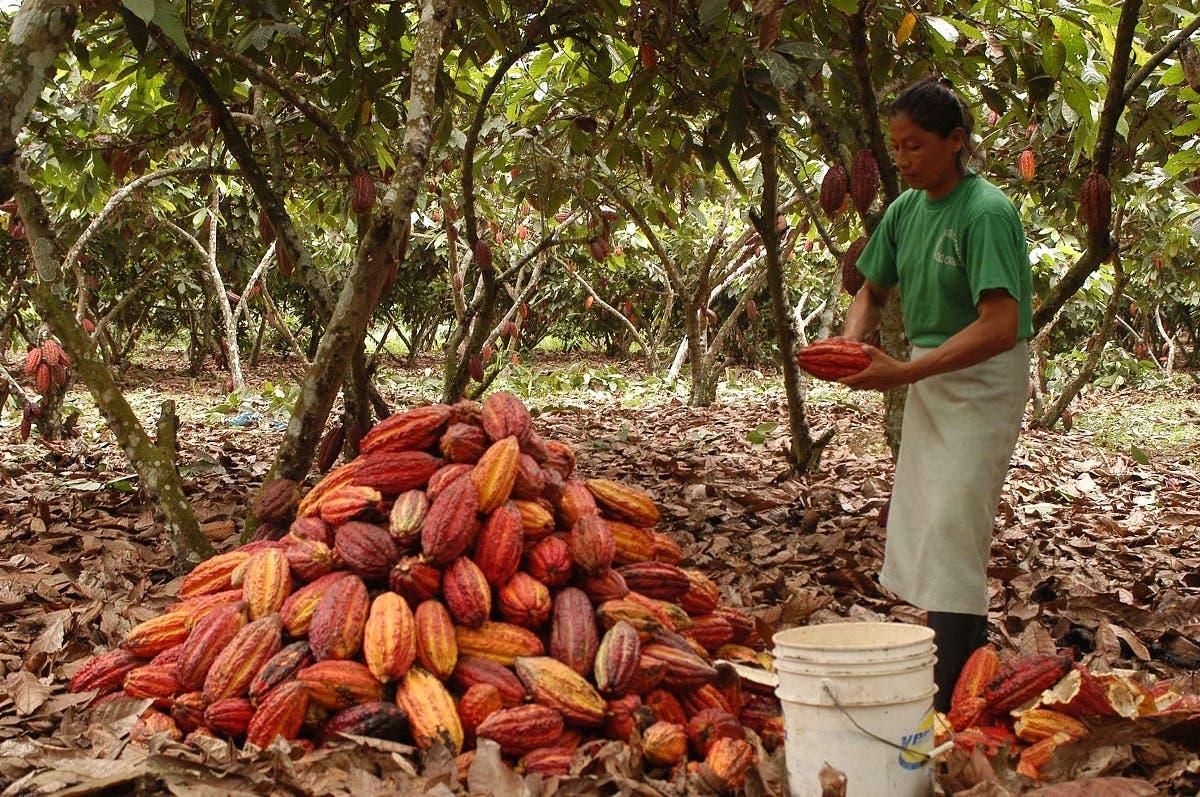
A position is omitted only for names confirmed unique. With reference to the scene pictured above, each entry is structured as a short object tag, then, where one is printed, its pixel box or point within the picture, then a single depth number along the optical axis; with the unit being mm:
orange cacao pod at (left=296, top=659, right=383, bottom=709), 1719
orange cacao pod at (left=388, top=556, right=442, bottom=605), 1858
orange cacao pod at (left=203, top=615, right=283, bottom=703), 1760
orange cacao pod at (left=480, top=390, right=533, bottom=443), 2145
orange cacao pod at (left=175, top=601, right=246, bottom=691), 1811
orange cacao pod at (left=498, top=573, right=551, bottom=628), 1856
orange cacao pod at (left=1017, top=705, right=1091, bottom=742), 1677
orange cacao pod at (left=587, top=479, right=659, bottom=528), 2182
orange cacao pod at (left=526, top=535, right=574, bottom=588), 1939
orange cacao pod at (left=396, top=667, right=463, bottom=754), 1647
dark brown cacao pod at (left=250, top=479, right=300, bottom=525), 2412
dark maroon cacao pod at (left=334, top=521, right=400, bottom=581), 1913
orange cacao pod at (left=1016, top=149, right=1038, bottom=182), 4148
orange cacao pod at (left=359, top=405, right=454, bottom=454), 2170
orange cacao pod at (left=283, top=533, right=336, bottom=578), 1951
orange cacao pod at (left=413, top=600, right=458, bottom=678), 1766
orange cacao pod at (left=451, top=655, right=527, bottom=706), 1736
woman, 1822
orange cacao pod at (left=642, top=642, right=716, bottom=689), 1812
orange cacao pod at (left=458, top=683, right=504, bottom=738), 1701
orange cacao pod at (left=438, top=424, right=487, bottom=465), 2123
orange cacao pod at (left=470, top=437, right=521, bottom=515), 1985
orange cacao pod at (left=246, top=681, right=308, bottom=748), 1683
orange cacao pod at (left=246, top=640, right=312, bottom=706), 1740
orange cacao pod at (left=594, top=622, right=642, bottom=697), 1748
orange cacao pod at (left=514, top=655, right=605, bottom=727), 1710
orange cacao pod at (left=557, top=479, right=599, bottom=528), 2094
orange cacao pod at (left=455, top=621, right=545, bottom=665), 1812
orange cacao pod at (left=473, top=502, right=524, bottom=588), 1904
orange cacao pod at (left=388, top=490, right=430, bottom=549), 1926
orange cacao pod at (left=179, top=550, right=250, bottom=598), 2098
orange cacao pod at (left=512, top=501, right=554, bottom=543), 1989
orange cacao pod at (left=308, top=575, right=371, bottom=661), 1781
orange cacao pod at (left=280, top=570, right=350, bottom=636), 1853
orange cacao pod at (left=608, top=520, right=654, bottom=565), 2123
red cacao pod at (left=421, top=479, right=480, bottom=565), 1883
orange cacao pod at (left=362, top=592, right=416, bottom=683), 1739
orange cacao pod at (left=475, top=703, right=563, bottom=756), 1656
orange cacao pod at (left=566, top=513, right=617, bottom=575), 1941
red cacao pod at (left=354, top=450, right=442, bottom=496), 2076
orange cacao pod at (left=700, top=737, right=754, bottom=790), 1567
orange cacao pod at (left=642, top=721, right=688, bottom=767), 1643
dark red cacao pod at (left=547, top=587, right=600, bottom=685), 1797
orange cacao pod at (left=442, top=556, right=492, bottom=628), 1827
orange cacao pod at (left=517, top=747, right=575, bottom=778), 1628
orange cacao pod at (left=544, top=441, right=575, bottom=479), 2268
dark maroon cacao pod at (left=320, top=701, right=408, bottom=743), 1688
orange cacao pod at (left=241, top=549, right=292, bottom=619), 1907
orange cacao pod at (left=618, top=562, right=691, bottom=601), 2047
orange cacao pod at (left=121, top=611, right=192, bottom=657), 1922
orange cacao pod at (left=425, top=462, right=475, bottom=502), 2014
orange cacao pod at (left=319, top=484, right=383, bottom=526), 2020
